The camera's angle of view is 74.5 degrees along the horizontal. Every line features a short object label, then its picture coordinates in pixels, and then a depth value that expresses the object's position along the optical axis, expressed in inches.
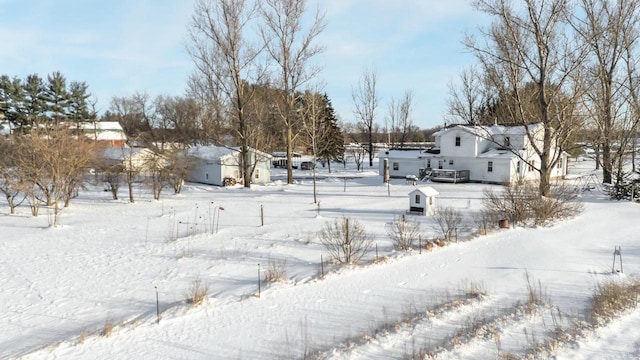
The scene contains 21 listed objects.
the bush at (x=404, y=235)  504.6
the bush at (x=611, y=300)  305.9
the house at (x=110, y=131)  2384.4
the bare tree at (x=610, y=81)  986.1
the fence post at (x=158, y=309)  310.0
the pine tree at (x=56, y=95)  1980.8
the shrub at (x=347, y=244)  454.3
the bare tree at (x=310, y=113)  1077.4
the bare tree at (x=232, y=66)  1200.8
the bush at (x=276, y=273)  397.7
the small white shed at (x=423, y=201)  715.4
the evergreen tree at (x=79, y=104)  2129.2
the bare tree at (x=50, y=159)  743.7
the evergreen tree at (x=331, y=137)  1968.5
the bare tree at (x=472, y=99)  1986.1
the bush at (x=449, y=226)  545.2
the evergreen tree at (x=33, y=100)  1848.1
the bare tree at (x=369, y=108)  2224.4
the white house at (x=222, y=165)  1362.0
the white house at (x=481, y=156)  1325.0
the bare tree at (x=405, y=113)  2464.3
